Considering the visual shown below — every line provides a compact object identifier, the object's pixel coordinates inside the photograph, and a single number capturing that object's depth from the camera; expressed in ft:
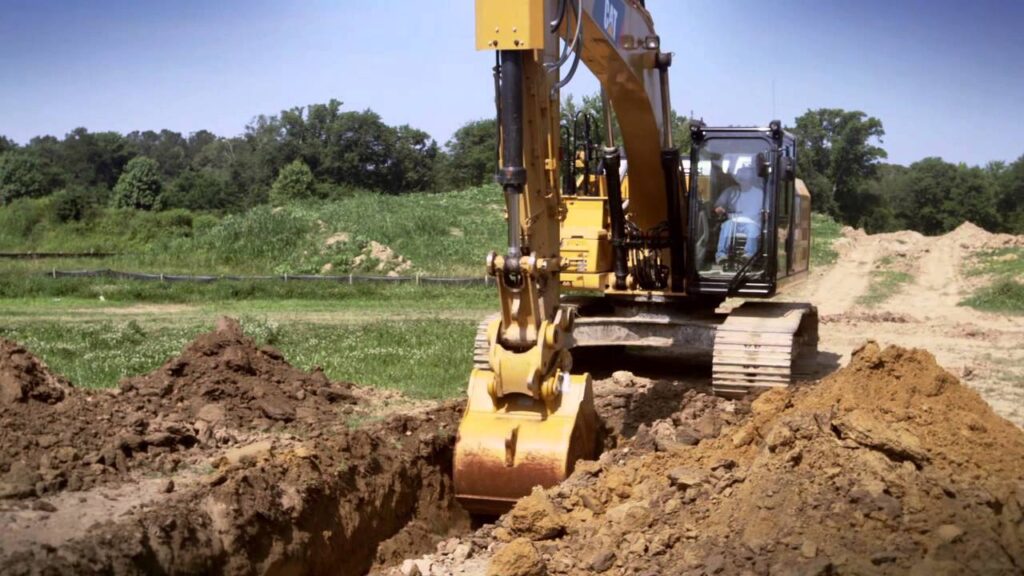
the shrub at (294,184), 215.72
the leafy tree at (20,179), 195.11
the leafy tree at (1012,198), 211.82
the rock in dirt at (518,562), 19.89
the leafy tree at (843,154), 223.10
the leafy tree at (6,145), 227.20
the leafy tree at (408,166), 260.42
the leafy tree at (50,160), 207.21
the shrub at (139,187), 198.29
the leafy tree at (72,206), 150.71
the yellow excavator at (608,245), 25.63
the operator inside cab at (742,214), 37.52
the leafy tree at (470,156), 239.09
